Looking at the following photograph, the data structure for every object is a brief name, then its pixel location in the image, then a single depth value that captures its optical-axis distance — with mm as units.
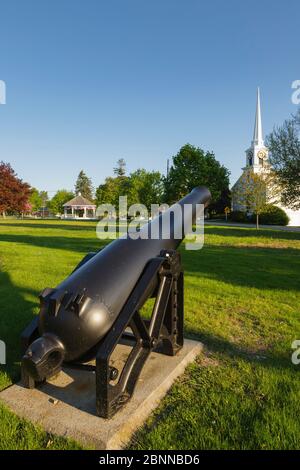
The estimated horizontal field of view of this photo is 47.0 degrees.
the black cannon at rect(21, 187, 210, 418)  2303
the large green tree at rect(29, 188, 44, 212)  83475
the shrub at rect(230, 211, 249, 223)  40606
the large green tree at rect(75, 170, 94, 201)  108438
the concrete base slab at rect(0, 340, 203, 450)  2264
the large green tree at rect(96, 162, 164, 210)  44688
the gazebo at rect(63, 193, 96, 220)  69438
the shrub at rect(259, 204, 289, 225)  36812
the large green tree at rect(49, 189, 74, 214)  80938
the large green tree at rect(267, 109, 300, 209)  20547
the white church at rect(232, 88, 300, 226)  53859
